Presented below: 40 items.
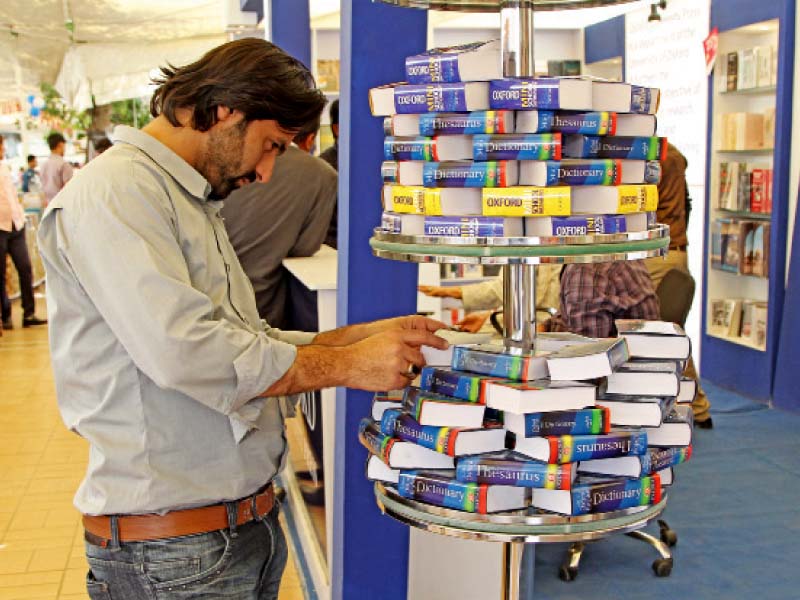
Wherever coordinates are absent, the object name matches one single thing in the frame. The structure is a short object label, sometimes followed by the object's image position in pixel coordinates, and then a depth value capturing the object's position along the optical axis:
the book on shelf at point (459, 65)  1.81
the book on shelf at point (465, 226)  1.77
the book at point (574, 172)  1.77
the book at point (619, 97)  1.80
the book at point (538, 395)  1.77
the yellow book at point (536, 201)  1.76
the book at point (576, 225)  1.76
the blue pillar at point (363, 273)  2.68
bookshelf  6.64
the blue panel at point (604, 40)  9.02
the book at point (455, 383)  1.85
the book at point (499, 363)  1.82
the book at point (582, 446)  1.77
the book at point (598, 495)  1.77
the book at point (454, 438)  1.82
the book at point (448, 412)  1.84
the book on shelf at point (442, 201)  1.82
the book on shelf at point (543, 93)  1.74
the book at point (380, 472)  1.96
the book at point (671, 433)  1.94
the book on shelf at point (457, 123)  1.78
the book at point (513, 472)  1.76
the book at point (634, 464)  1.84
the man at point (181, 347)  1.72
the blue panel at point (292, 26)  6.43
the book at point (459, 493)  1.79
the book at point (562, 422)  1.79
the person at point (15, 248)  10.53
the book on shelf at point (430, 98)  1.79
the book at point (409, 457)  1.90
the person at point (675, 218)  5.86
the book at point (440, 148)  1.84
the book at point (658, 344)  1.98
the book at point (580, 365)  1.80
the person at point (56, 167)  12.90
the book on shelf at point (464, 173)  1.78
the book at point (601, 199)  1.81
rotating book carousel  1.77
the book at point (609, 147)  1.82
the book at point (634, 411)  1.86
